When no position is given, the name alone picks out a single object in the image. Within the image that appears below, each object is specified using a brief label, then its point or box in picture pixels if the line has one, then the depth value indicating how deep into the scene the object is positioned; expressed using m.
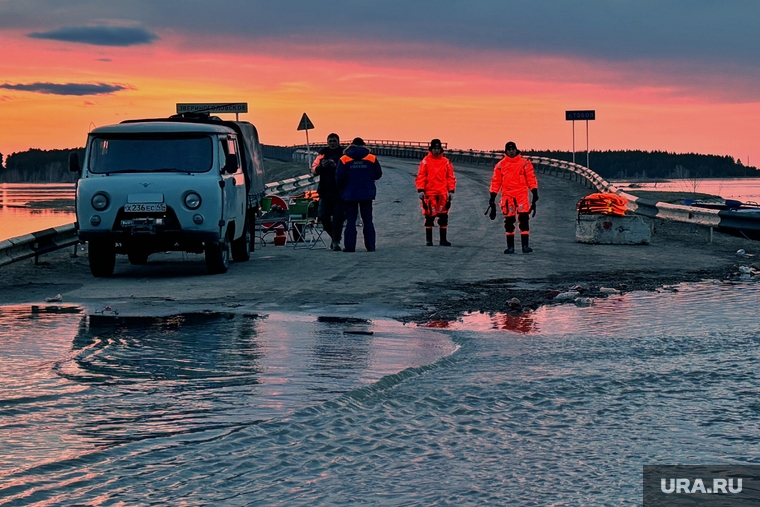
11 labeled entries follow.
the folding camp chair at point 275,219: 21.38
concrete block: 20.48
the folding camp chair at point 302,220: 21.25
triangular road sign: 34.03
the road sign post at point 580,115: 41.50
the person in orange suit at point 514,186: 18.45
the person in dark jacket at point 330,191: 20.11
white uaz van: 15.54
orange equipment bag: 21.81
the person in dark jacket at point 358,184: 19.38
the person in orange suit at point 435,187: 20.17
